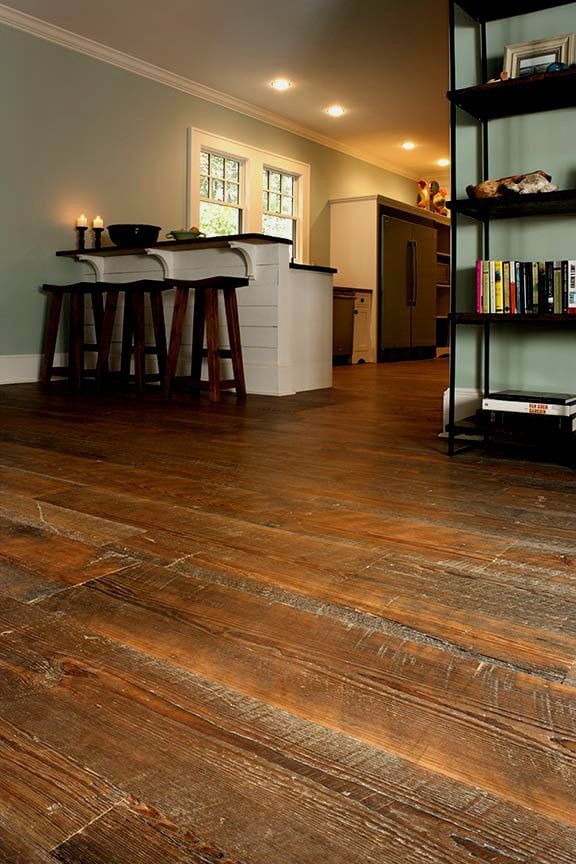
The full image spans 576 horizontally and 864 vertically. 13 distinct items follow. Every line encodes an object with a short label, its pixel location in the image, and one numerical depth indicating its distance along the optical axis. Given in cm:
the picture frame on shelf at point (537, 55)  256
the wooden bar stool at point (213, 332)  421
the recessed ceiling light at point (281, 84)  663
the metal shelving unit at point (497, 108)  246
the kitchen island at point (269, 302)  460
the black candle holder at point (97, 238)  561
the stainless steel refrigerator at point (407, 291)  891
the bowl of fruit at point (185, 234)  515
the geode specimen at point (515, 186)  247
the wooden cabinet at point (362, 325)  845
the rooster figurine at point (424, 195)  1038
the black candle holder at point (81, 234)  568
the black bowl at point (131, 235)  511
